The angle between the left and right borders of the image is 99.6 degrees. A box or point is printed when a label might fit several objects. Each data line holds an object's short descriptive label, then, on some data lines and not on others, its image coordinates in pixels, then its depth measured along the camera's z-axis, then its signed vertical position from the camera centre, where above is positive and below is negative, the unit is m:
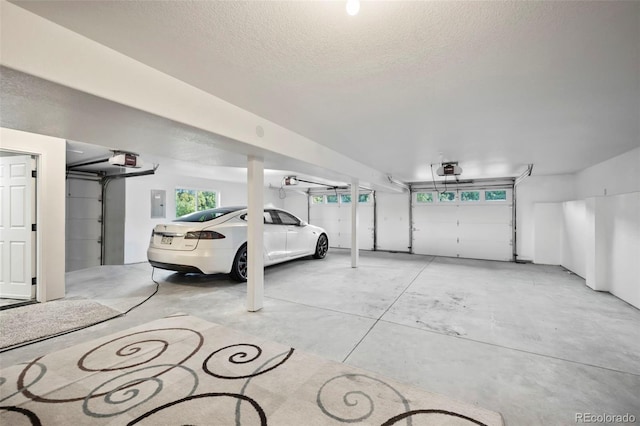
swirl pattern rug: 1.65 -1.25
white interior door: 3.79 -0.21
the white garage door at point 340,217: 9.66 -0.12
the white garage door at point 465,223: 7.62 -0.28
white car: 4.30 -0.51
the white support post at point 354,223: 6.36 -0.23
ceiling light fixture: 1.25 +0.98
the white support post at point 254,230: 3.38 -0.21
